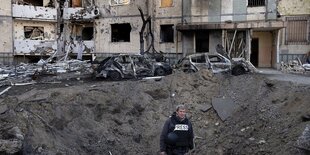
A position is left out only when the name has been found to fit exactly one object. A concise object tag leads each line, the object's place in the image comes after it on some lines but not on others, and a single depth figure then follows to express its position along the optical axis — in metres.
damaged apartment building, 25.69
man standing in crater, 7.88
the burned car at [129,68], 20.98
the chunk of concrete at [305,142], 6.58
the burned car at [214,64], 20.77
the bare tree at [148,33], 28.58
